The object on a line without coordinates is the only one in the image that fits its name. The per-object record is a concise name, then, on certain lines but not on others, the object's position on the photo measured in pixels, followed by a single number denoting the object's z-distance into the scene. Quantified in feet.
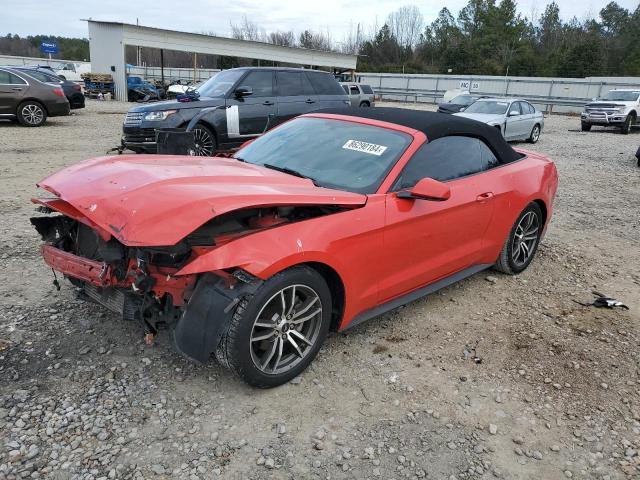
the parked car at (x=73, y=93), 61.40
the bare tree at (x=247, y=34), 284.41
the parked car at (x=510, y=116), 50.37
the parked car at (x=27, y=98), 46.65
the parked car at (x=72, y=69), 136.23
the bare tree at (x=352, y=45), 276.62
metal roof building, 95.91
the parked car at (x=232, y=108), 30.09
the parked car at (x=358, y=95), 63.72
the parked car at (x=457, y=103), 66.85
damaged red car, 9.04
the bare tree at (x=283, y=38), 282.46
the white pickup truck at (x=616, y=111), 67.00
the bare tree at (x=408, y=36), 254.31
